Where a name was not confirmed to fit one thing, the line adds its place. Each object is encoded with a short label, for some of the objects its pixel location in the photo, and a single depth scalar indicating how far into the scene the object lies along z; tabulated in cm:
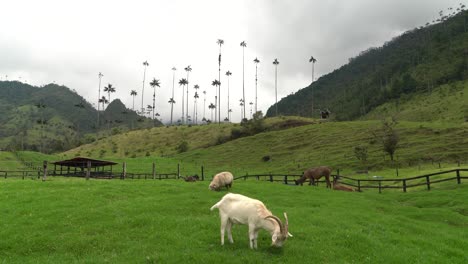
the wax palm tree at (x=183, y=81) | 17984
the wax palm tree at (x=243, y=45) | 16145
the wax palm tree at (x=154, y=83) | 17775
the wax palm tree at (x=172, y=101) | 18229
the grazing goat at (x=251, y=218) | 1200
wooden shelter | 5093
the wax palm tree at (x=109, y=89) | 17588
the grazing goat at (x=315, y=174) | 3738
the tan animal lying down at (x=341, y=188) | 3446
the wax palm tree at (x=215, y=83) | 17412
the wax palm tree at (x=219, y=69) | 15899
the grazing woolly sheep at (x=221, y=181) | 2612
